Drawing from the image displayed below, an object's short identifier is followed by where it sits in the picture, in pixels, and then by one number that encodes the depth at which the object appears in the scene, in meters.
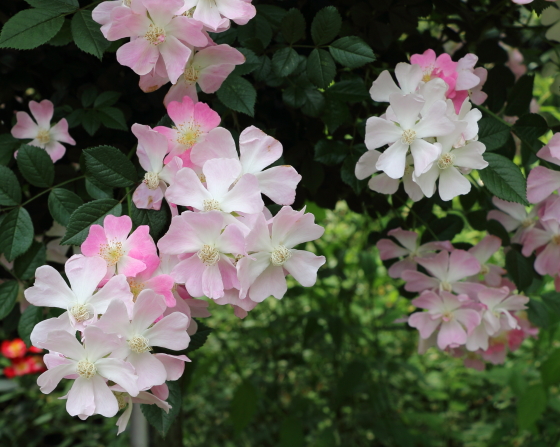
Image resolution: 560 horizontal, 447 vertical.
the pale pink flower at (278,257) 0.49
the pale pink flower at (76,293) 0.48
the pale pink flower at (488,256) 0.77
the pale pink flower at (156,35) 0.52
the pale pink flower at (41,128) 0.73
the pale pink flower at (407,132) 0.56
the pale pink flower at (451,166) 0.58
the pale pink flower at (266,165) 0.54
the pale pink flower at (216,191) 0.49
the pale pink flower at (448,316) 0.70
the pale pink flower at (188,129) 0.55
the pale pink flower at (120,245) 0.49
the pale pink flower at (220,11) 0.53
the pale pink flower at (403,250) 0.78
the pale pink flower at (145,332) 0.46
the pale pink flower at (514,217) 0.77
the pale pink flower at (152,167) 0.53
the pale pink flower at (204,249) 0.48
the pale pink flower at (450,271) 0.72
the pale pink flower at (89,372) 0.46
